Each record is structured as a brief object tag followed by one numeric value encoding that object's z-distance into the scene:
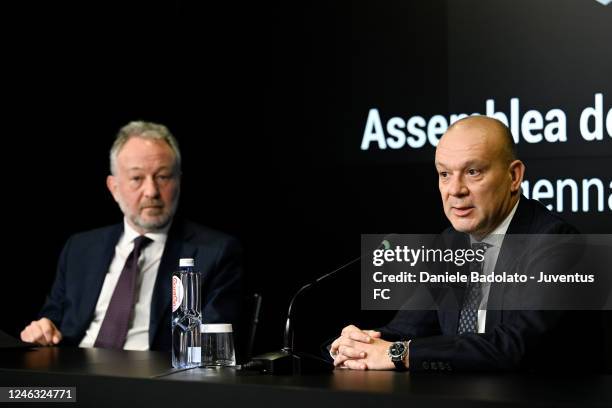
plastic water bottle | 4.69
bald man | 5.35
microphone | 4.36
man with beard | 7.02
